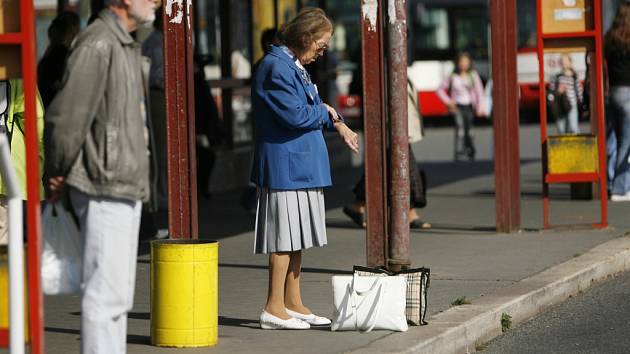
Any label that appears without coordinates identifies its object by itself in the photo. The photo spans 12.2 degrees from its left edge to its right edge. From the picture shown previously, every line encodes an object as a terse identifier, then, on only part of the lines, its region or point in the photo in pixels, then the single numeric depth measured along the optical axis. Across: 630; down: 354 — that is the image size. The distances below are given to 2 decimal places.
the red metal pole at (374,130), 20.34
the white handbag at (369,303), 15.57
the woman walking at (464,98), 49.46
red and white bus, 72.06
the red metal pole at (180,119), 19.06
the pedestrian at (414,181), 26.44
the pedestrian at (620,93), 30.43
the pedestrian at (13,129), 15.98
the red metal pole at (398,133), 19.54
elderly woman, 16.00
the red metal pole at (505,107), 25.47
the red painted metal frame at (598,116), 25.67
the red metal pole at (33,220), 11.56
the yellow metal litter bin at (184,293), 14.78
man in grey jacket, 11.80
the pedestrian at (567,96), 40.90
